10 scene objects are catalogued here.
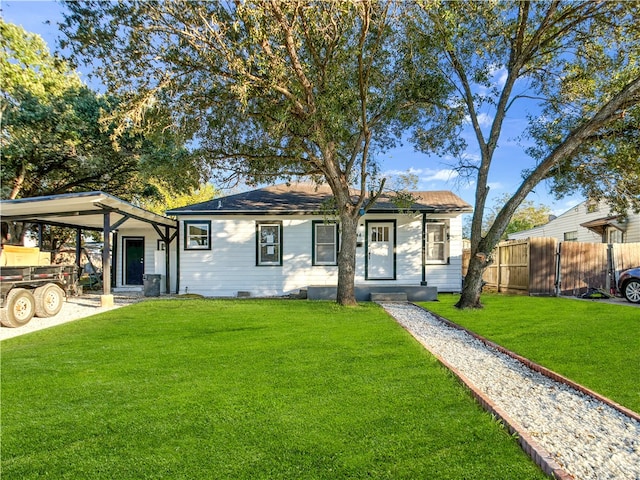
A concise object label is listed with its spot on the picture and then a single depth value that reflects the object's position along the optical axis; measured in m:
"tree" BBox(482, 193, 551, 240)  36.34
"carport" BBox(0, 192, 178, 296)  9.20
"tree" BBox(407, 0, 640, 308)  8.38
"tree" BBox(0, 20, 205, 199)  10.59
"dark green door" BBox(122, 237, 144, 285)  15.54
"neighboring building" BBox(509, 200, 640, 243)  16.98
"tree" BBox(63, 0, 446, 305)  7.62
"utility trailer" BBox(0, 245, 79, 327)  7.37
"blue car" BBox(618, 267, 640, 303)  11.13
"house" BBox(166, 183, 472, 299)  13.36
